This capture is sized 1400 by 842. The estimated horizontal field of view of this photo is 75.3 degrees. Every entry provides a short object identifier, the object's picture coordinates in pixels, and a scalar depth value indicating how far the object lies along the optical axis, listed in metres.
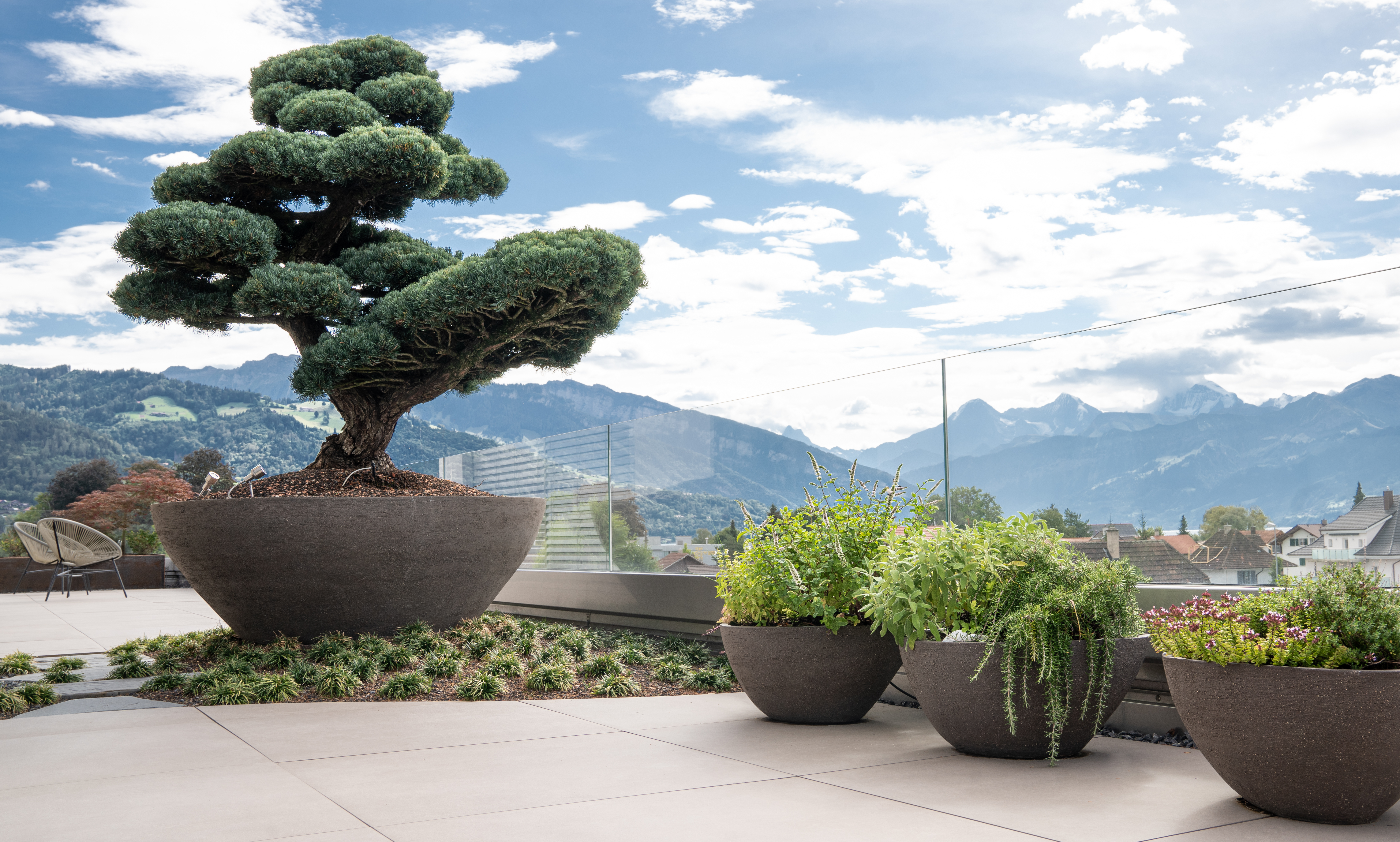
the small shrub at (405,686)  3.95
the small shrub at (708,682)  4.24
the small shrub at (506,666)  4.32
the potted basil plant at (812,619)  3.26
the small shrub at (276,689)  3.88
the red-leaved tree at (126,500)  18.33
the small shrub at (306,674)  4.10
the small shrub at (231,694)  3.82
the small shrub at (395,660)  4.35
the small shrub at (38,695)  3.79
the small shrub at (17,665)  4.64
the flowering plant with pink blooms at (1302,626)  1.98
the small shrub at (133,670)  4.41
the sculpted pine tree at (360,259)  4.69
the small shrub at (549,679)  4.13
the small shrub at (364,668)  4.15
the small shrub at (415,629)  4.79
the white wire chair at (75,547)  10.44
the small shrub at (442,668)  4.28
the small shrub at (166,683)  4.02
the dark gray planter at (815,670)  3.26
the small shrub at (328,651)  4.39
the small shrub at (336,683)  3.94
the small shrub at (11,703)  3.58
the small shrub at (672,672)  4.34
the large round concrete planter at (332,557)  4.48
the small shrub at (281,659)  4.39
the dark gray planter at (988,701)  2.65
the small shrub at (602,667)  4.40
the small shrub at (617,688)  4.10
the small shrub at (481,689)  3.98
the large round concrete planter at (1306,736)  1.91
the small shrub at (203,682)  3.94
